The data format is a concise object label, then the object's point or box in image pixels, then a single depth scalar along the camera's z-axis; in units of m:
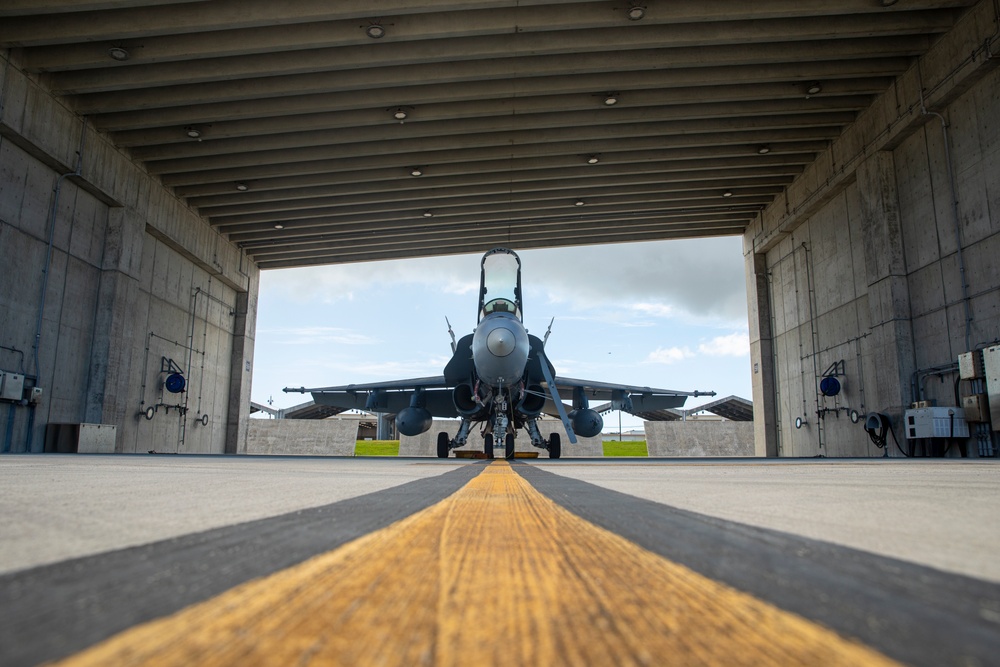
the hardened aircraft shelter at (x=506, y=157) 10.71
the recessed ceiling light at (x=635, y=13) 10.33
